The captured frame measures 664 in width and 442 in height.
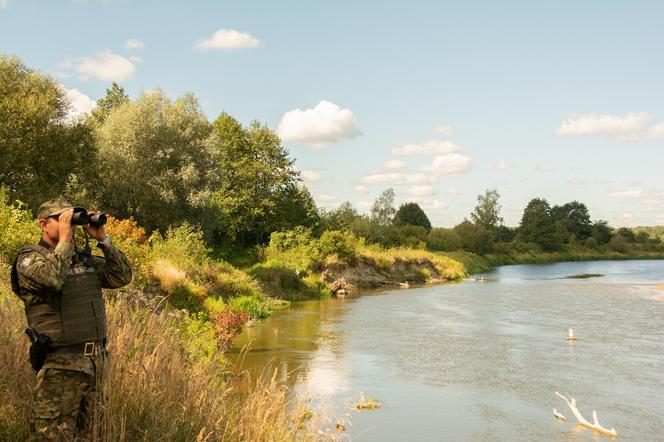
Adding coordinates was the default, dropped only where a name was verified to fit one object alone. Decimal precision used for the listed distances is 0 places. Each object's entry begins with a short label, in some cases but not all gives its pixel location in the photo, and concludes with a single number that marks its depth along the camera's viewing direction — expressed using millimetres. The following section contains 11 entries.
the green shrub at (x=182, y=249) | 20812
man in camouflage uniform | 4387
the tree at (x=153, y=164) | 28141
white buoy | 18438
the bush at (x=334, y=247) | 36719
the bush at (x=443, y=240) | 63431
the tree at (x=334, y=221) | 44594
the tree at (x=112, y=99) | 41731
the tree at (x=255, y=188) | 39500
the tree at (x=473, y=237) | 71212
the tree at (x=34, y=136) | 21578
